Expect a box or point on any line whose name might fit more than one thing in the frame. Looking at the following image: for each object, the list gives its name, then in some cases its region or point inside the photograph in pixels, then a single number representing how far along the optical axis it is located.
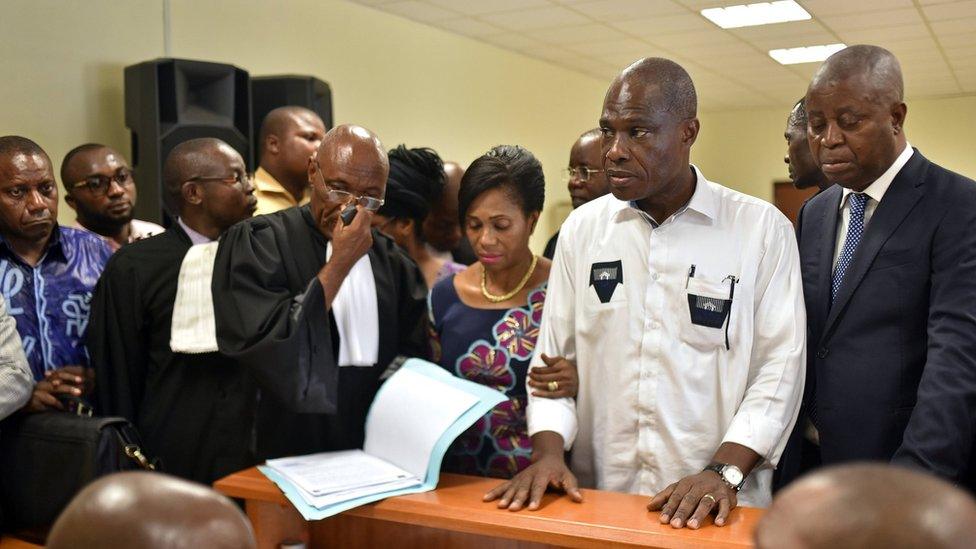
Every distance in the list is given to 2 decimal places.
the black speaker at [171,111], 4.55
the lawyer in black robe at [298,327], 2.09
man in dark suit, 1.91
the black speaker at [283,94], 5.34
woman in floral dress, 2.28
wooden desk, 1.65
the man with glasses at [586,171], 3.24
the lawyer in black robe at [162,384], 2.60
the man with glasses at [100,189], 3.39
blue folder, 1.83
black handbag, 2.08
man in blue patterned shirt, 2.45
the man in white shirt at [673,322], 1.95
